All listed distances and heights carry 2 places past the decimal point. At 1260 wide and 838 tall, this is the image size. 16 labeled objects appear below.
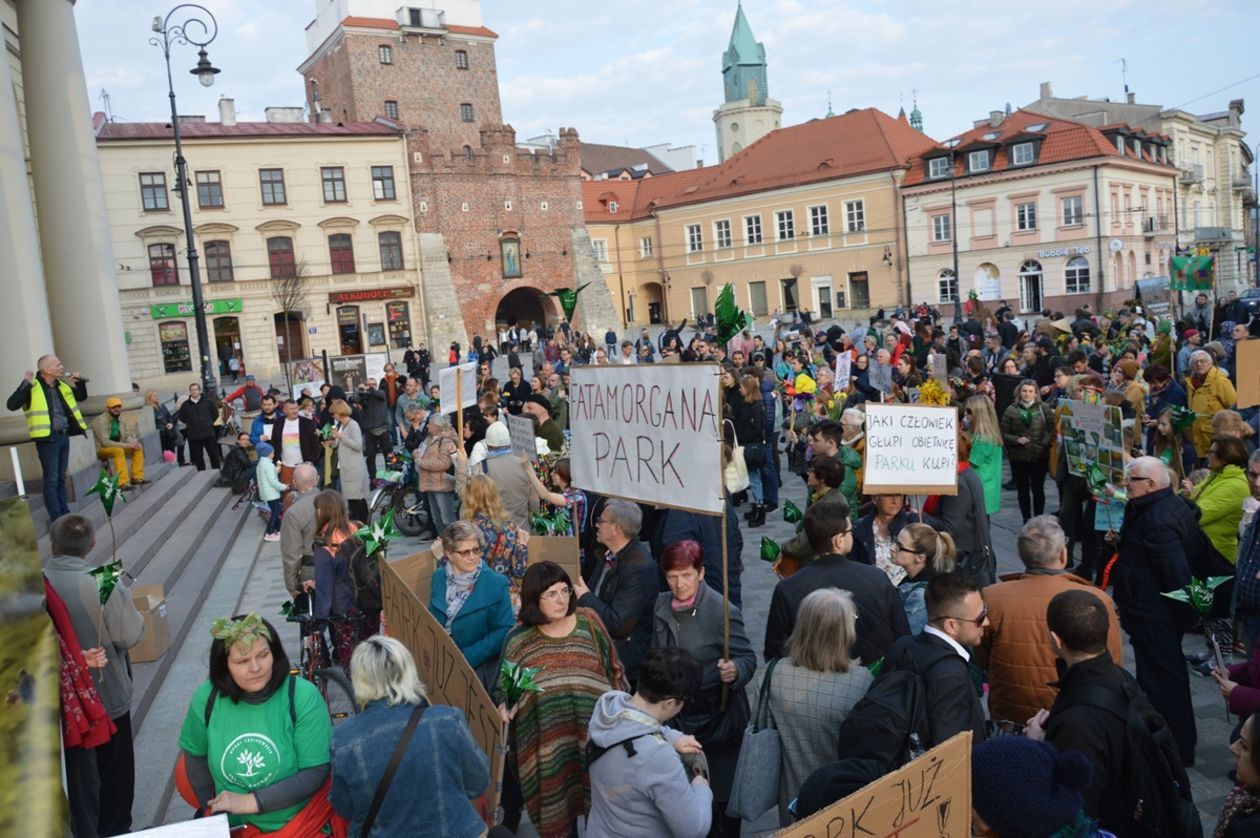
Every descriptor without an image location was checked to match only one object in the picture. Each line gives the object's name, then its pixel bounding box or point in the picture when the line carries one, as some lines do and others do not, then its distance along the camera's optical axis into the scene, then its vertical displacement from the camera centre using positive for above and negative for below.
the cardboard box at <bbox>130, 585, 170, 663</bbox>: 7.55 -1.89
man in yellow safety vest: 9.91 -0.35
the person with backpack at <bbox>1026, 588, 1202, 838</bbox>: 3.52 -1.61
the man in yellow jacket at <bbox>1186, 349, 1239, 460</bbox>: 9.50 -1.12
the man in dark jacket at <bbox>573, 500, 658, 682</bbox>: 5.20 -1.35
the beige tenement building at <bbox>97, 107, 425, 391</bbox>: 43.00 +5.61
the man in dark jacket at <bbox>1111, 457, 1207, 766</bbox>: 5.30 -1.64
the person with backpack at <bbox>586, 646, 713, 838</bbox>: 3.46 -1.53
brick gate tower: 50.00 +9.30
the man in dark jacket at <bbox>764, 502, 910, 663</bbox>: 4.66 -1.36
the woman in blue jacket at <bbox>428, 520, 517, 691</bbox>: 5.24 -1.38
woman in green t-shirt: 3.79 -1.43
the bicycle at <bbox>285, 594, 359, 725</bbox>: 6.39 -2.03
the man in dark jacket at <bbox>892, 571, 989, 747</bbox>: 3.64 -1.33
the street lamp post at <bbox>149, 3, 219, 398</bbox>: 21.09 +4.80
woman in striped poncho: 4.34 -1.60
